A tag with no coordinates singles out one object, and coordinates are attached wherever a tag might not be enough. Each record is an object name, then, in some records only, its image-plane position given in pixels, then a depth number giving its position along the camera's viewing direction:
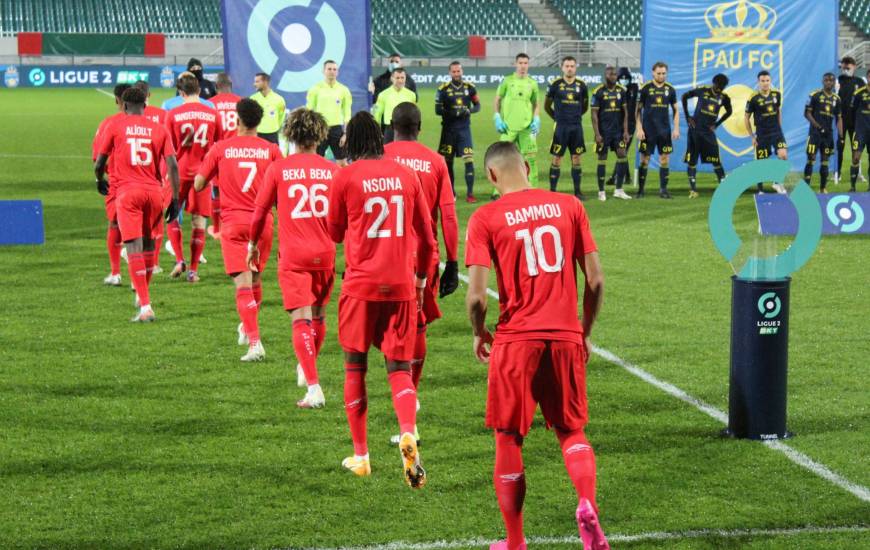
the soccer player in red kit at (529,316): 5.17
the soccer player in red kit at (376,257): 6.34
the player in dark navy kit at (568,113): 18.89
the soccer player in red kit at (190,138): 12.91
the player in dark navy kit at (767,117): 19.34
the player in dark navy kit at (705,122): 19.58
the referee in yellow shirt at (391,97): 18.53
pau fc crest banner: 22.17
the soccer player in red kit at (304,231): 7.53
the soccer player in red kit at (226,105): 14.39
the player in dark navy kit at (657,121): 19.64
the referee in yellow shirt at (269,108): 14.83
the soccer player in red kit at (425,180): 7.20
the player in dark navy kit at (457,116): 18.91
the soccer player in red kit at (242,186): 8.97
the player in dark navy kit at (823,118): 19.92
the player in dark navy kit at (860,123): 19.77
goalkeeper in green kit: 18.83
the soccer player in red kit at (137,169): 10.66
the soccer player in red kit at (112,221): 10.95
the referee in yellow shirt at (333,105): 16.66
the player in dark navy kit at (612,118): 19.88
